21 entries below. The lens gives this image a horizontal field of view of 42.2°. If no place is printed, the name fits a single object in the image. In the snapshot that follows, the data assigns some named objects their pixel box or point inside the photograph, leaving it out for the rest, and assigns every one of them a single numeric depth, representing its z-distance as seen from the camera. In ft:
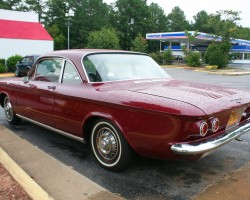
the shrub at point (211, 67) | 112.16
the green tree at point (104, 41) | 146.30
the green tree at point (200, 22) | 306.14
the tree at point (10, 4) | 204.56
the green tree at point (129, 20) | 244.40
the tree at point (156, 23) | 261.65
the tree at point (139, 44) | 163.63
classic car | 11.17
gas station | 146.20
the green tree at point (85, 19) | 223.30
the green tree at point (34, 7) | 219.20
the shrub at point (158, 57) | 147.13
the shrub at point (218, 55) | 115.65
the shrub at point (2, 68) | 80.48
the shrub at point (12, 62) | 83.28
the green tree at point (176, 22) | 304.50
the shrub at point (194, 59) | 123.03
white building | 96.20
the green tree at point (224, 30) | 116.98
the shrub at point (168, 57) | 145.33
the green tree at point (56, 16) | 221.87
